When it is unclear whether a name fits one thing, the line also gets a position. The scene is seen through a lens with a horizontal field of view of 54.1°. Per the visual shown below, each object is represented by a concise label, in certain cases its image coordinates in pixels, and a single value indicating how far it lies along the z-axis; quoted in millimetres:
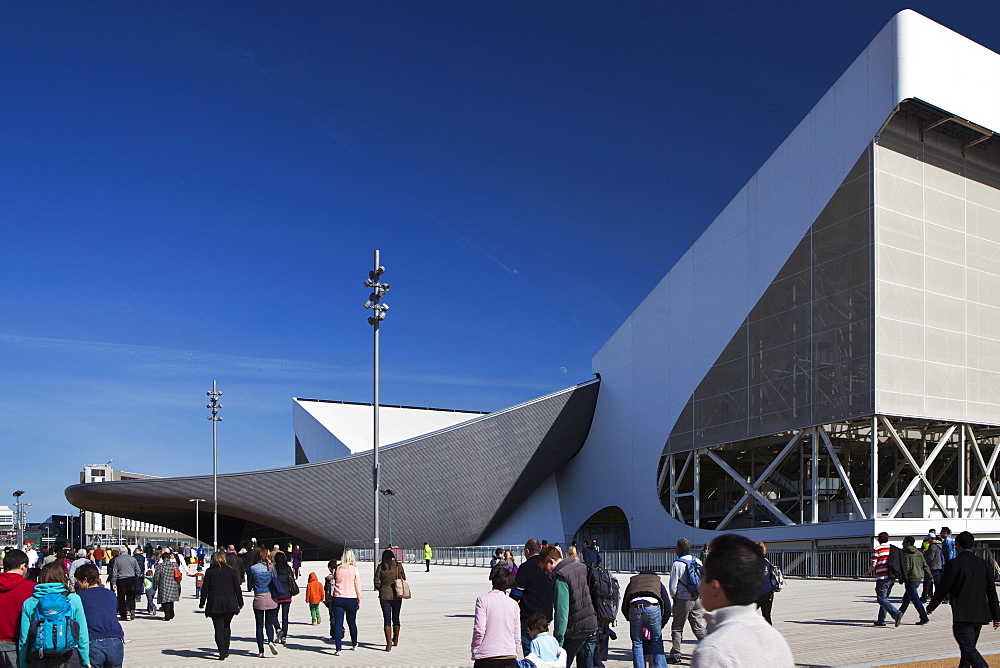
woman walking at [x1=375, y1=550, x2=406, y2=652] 12961
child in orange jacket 15297
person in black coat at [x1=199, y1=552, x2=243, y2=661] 12578
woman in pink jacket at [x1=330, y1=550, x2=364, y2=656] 12961
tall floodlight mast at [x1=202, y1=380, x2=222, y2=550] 44394
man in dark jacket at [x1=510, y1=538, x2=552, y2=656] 8555
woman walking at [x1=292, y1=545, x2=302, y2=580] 29853
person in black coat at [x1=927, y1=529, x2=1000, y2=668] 8961
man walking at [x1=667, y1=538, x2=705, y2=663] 11453
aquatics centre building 32281
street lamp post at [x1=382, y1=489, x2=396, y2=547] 45062
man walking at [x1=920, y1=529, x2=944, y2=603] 18594
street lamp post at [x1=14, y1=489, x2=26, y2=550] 58875
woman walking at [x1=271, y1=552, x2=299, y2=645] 14094
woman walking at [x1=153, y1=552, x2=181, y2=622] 17844
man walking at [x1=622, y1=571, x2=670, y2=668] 9539
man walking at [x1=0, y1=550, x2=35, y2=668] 7152
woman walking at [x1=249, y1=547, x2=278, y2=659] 12910
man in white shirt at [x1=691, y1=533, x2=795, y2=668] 3018
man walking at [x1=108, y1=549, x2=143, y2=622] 17141
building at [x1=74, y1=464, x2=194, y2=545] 106138
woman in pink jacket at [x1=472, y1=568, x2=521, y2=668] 7148
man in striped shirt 14625
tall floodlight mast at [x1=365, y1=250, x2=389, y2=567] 24688
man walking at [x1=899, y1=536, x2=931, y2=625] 15320
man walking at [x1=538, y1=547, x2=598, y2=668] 8438
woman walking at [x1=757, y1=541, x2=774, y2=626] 11828
